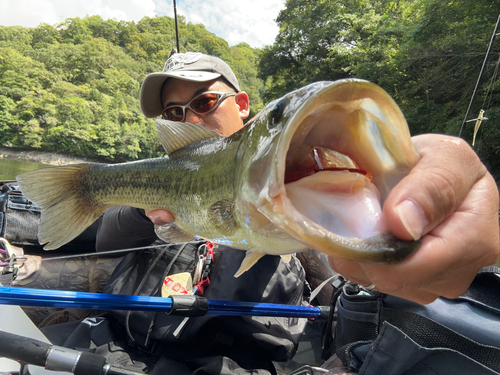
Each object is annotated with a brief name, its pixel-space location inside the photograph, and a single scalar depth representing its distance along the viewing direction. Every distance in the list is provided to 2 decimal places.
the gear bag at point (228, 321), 0.47
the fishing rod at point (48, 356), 0.35
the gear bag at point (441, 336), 0.28
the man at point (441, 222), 0.19
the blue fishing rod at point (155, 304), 0.38
